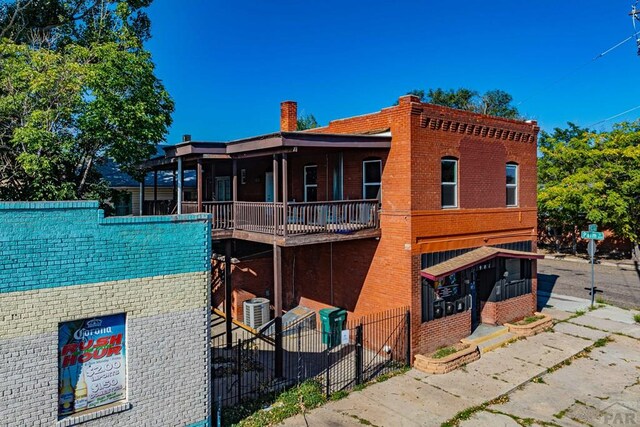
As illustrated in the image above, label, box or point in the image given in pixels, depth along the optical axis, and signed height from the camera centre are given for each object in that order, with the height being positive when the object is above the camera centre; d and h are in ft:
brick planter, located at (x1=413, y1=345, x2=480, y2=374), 40.04 -14.40
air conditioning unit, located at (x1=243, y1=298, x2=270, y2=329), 52.24 -12.50
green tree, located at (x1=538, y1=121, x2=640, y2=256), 90.94 +5.60
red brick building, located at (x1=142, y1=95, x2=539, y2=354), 42.06 -1.01
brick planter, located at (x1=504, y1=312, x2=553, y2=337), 49.65 -13.86
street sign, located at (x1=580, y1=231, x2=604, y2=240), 62.49 -3.84
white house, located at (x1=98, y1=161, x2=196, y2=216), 74.56 +4.03
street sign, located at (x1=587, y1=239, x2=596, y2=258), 63.99 -5.86
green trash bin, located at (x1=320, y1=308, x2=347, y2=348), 46.70 -12.26
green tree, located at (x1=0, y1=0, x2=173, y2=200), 40.24 +9.41
